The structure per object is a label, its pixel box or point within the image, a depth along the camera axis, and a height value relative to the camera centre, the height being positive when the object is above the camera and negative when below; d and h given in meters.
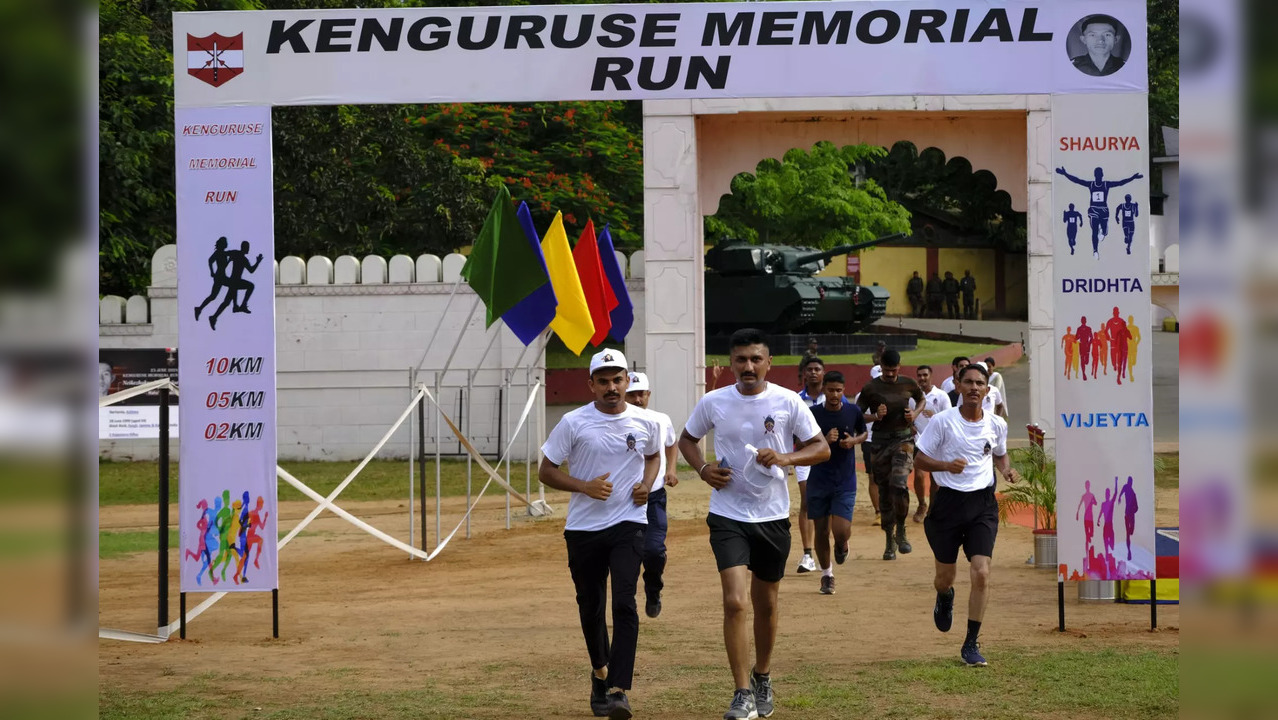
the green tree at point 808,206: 39.59 +4.45
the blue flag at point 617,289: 18.73 +0.96
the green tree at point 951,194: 52.06 +6.33
